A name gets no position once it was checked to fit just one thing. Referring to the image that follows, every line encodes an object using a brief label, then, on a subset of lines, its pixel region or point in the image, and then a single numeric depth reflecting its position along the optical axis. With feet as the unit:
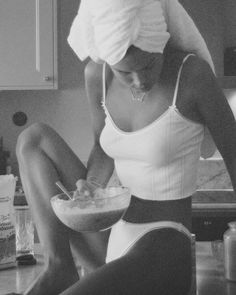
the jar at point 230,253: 4.90
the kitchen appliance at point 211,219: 10.17
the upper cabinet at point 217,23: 11.34
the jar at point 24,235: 5.84
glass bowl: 4.56
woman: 4.78
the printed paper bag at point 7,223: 5.50
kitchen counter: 4.69
